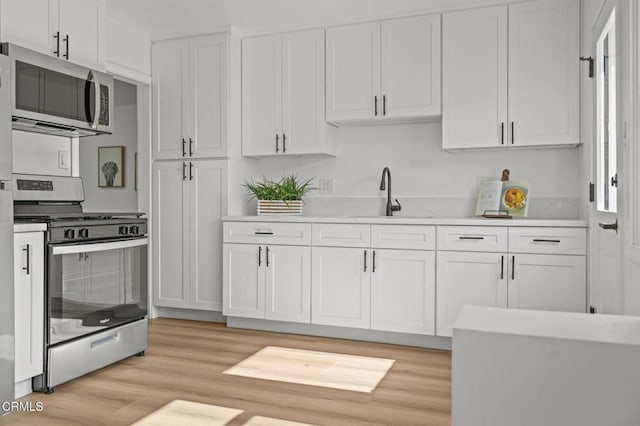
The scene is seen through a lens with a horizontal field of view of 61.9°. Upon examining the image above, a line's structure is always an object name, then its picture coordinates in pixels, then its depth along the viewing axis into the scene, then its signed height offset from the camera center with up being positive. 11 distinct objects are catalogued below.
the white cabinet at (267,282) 3.99 -0.56
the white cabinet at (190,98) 4.39 +0.94
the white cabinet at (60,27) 3.07 +1.13
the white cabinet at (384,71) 3.91 +1.05
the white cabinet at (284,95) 4.26 +0.93
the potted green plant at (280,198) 4.29 +0.09
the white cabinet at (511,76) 3.58 +0.93
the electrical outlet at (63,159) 3.51 +0.33
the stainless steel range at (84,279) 2.74 -0.39
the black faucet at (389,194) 4.19 +0.12
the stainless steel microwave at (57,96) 2.82 +0.66
